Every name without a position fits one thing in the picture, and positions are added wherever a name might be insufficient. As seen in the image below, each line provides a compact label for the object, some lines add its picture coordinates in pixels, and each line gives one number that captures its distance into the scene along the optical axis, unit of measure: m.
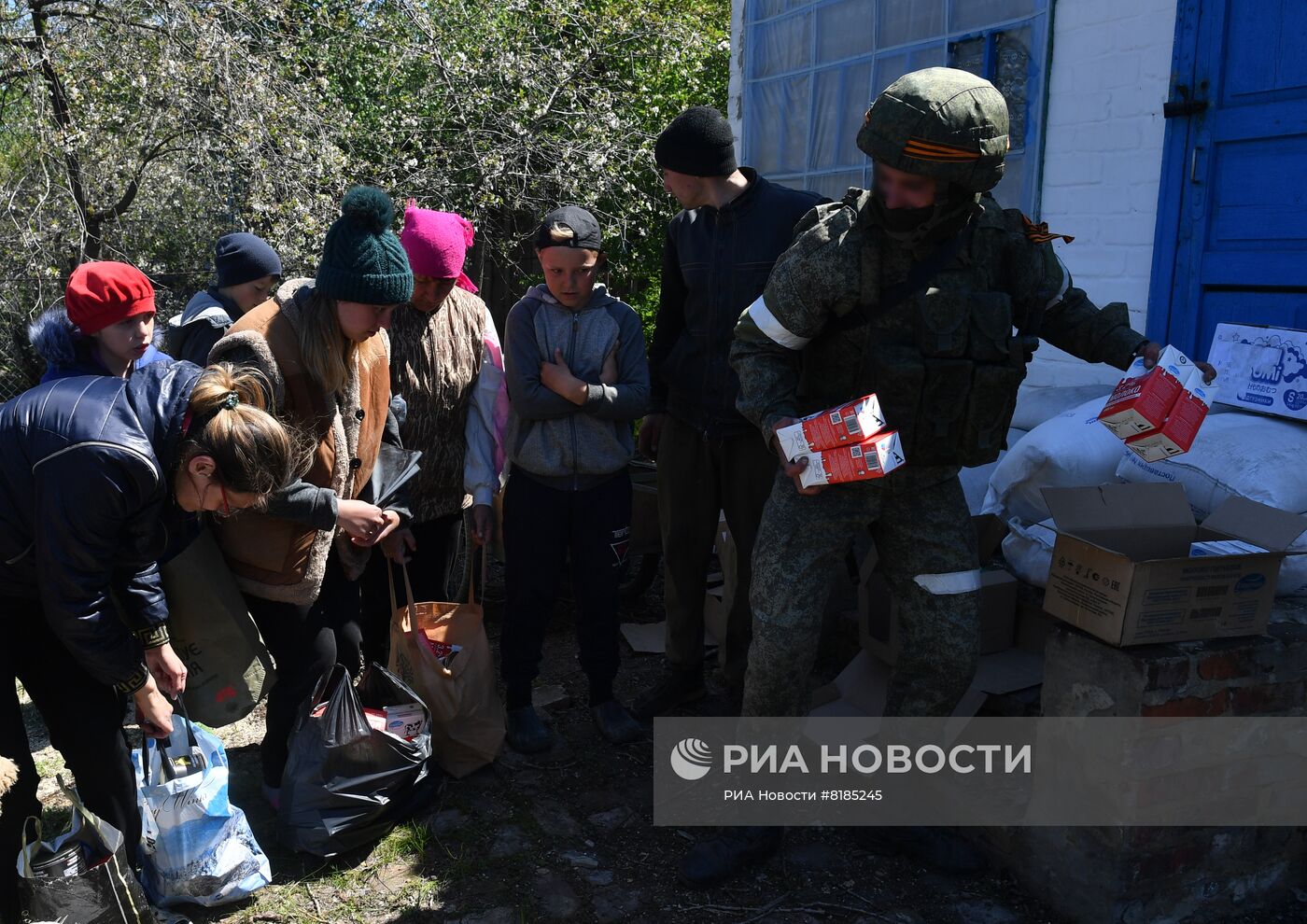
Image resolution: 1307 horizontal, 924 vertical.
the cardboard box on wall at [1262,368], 3.20
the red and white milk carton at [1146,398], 2.57
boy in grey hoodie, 3.42
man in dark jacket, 3.34
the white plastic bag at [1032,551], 3.22
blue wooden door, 3.41
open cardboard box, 2.51
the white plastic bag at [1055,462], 3.23
